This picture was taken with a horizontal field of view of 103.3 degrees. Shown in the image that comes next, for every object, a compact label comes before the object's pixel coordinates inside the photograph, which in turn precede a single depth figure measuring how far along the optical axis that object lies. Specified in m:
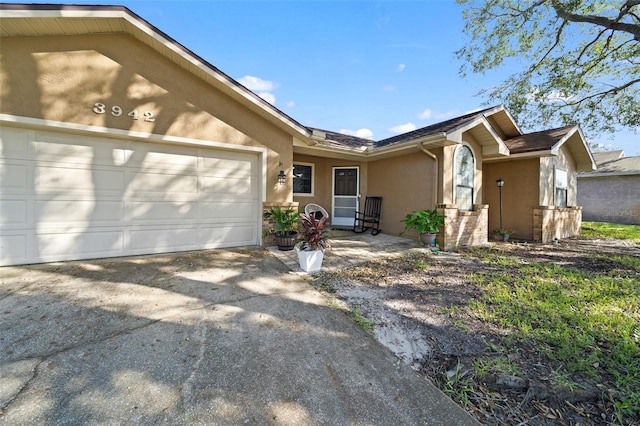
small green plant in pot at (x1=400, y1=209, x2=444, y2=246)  6.52
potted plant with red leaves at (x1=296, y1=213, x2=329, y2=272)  4.43
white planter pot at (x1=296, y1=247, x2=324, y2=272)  4.46
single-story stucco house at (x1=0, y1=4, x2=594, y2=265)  4.14
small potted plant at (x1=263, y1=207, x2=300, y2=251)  5.88
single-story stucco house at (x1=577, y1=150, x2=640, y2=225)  13.80
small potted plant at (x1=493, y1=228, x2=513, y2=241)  8.31
